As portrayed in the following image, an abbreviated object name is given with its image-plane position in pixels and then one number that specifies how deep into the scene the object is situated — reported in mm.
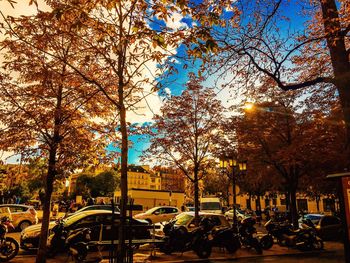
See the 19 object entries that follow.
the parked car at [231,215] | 32253
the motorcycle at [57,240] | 11367
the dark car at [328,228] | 19641
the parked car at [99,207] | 20003
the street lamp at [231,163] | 18061
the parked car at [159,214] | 26031
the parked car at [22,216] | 20109
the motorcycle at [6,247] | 10352
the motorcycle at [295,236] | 14056
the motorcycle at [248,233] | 13392
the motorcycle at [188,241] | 11742
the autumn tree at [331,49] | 7877
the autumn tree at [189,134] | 18125
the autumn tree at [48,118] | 9523
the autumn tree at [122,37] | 5719
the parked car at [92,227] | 11891
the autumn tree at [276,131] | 19609
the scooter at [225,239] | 12255
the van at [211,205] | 31688
